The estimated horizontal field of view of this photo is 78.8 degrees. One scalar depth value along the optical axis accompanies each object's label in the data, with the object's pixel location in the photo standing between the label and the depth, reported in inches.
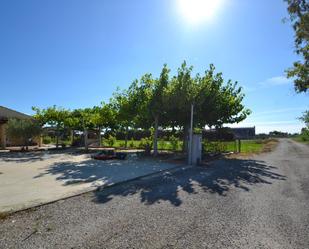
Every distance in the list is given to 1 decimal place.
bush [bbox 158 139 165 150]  678.9
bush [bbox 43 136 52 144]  964.8
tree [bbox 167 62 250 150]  455.2
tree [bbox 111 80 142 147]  518.4
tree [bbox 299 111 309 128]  1444.8
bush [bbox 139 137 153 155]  503.2
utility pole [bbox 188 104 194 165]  389.9
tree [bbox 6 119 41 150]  586.8
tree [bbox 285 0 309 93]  380.9
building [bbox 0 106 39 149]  688.0
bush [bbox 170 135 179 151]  631.5
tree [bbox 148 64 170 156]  470.8
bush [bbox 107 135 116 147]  789.9
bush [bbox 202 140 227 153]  573.1
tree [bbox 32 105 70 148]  668.8
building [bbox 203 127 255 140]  2589.0
